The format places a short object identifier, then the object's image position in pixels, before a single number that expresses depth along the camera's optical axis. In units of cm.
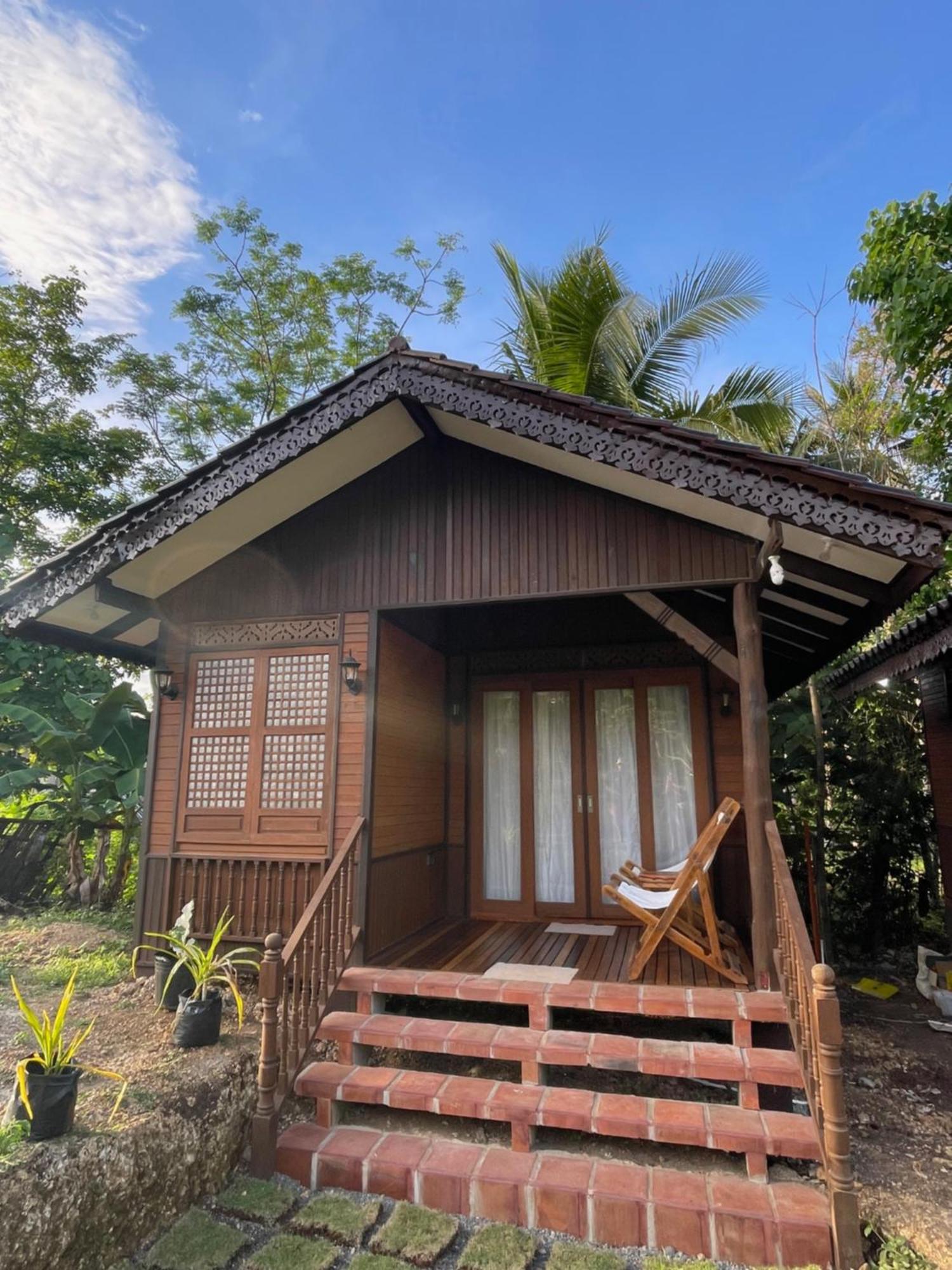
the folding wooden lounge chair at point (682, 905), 400
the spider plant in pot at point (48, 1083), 266
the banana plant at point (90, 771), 736
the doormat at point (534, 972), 407
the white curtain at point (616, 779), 606
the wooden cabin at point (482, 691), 337
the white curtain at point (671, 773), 591
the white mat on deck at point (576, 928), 552
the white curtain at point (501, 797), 627
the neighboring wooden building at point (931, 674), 568
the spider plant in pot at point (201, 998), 373
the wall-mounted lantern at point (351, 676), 479
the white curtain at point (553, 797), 614
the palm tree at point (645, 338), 910
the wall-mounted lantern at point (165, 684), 528
